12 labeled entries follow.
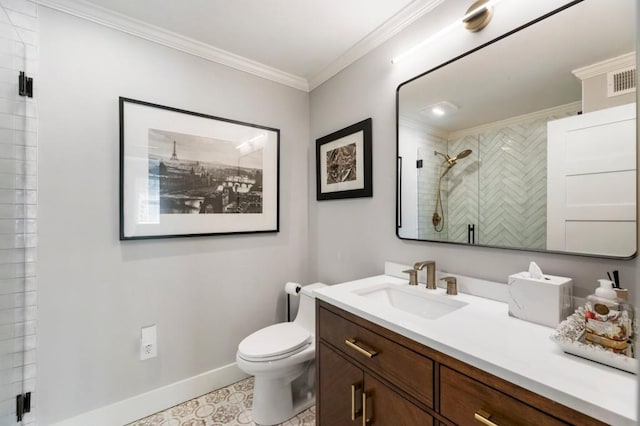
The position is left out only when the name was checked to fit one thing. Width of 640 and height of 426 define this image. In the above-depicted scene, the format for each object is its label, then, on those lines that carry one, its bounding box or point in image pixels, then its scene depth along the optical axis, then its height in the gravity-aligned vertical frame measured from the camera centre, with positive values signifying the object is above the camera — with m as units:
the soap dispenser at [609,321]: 0.67 -0.28
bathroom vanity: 0.58 -0.41
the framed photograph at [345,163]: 1.77 +0.35
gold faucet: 1.31 -0.30
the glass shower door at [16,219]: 1.25 -0.03
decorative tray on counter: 0.62 -0.33
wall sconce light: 1.18 +0.88
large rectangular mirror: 0.88 +0.30
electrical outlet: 1.62 -0.78
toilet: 1.50 -0.86
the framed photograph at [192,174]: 1.59 +0.25
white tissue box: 0.88 -0.28
